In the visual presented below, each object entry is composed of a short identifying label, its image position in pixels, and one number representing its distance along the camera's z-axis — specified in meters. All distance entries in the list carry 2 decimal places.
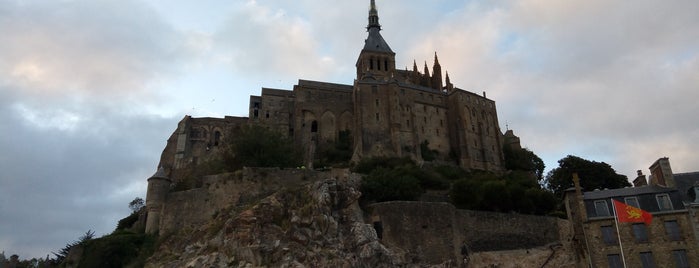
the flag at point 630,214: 28.42
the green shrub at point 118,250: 38.25
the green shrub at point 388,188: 39.31
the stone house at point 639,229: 28.31
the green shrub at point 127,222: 51.41
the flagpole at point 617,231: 27.59
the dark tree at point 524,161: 71.75
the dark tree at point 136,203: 68.62
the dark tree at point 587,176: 55.59
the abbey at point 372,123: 68.00
